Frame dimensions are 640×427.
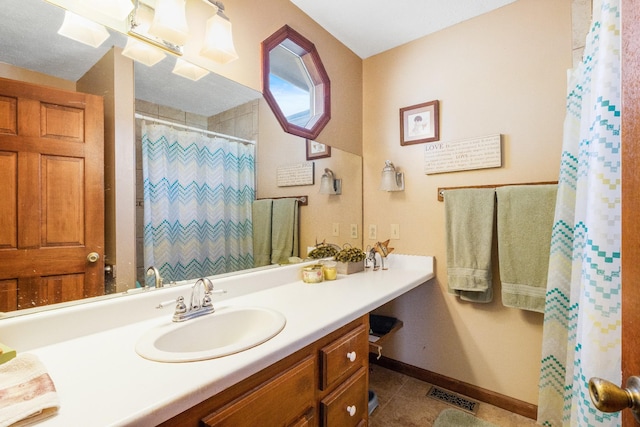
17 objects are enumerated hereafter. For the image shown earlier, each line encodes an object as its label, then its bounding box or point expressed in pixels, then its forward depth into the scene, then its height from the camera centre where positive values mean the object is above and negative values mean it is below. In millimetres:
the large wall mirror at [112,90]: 854 +439
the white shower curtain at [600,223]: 572 -31
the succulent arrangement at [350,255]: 1844 -285
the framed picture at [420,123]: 1869 +570
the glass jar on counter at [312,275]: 1612 -352
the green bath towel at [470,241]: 1633 -174
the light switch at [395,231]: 2033 -143
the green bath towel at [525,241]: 1474 -162
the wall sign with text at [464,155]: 1683 +334
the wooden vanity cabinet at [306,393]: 709 -531
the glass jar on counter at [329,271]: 1686 -350
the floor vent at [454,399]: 1677 -1125
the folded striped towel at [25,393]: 521 -353
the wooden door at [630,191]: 405 +26
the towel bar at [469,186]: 1545 +139
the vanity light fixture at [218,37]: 1241 +741
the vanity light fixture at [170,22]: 1070 +700
